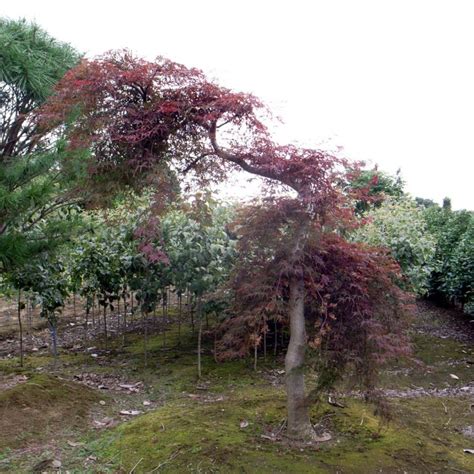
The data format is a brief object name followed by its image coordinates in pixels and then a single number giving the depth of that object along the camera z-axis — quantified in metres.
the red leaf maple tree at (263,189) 3.29
